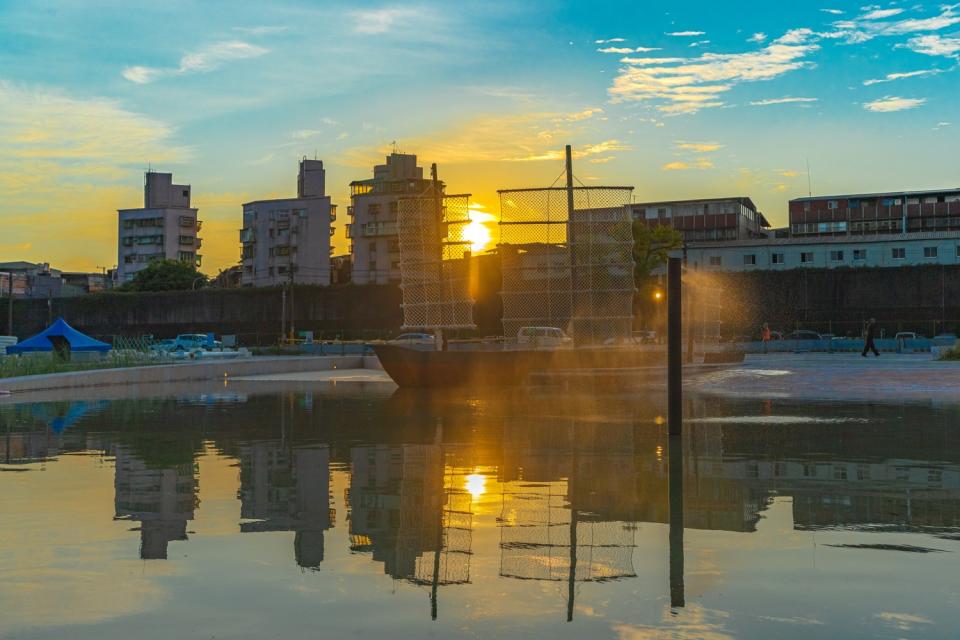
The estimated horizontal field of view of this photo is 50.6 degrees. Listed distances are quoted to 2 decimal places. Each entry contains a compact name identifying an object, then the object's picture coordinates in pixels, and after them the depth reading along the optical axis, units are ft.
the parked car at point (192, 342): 228.02
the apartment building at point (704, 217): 338.13
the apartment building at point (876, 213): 337.31
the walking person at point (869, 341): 142.20
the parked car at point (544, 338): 99.04
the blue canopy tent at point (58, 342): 131.64
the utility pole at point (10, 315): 264.31
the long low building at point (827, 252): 275.80
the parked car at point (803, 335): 212.84
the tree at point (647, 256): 212.64
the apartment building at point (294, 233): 390.21
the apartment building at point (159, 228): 444.96
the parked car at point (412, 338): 190.85
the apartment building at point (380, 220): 368.48
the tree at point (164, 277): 370.32
